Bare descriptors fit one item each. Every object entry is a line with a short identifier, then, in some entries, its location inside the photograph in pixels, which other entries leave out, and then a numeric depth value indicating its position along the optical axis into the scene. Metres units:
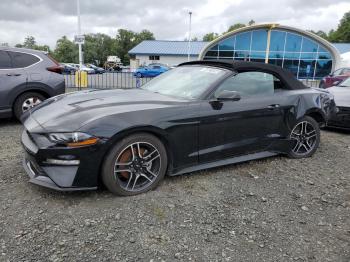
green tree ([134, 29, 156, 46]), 85.62
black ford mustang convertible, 3.11
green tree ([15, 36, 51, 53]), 120.01
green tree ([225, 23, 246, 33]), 92.94
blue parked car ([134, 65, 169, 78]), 30.02
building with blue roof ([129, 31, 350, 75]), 32.66
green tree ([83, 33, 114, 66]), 81.06
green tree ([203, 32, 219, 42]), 96.96
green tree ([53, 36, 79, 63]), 80.19
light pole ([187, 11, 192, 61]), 47.06
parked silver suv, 6.14
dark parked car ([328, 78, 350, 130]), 6.51
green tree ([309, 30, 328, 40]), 94.93
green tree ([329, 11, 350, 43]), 74.44
